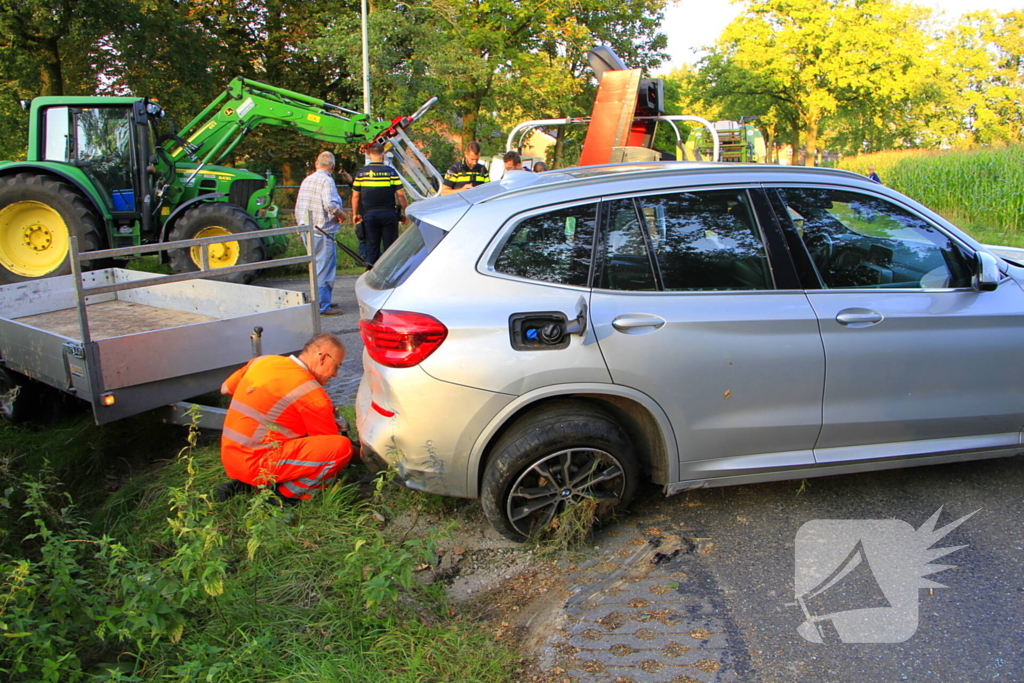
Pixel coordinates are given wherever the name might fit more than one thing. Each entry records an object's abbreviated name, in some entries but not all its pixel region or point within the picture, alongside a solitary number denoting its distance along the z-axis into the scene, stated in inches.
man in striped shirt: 362.0
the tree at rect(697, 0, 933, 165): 1743.4
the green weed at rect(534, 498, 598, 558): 147.6
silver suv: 140.5
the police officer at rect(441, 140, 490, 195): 409.4
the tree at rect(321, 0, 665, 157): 862.5
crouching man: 161.2
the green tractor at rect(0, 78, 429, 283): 394.6
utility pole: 793.6
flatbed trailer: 175.9
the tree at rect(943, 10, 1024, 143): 1926.7
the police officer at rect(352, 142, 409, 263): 380.8
